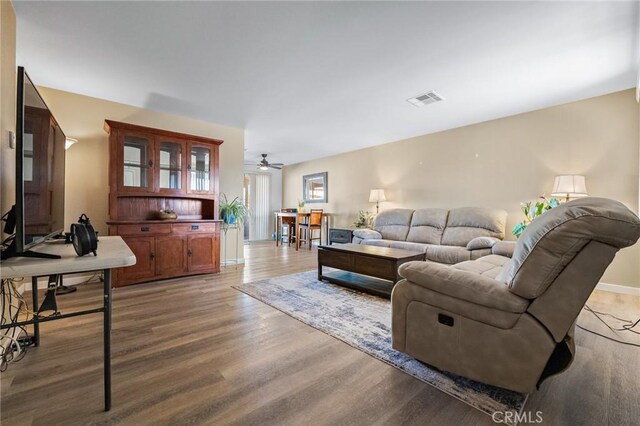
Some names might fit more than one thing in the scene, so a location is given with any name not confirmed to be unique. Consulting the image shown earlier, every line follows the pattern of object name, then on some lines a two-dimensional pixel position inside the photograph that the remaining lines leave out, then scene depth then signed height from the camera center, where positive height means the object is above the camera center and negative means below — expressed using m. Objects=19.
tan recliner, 1.21 -0.43
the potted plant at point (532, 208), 3.30 +0.08
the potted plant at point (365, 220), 6.06 -0.11
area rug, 1.46 -0.91
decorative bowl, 3.87 +0.00
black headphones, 1.29 -0.11
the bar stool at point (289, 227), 7.42 -0.32
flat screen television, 1.17 +0.22
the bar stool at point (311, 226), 6.71 -0.27
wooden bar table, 6.78 -0.07
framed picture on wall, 7.29 +0.74
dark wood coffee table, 2.98 -0.56
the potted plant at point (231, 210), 4.61 +0.09
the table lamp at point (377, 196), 5.61 +0.39
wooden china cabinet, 3.46 +0.24
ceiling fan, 6.85 +1.40
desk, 1.07 -0.20
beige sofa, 3.73 -0.27
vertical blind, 8.27 +0.19
